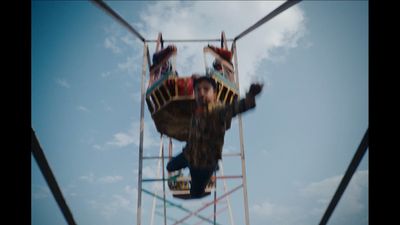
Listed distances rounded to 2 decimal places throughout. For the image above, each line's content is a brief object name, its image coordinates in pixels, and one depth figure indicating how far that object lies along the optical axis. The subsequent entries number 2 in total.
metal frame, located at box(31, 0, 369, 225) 2.03
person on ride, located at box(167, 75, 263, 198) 3.67
